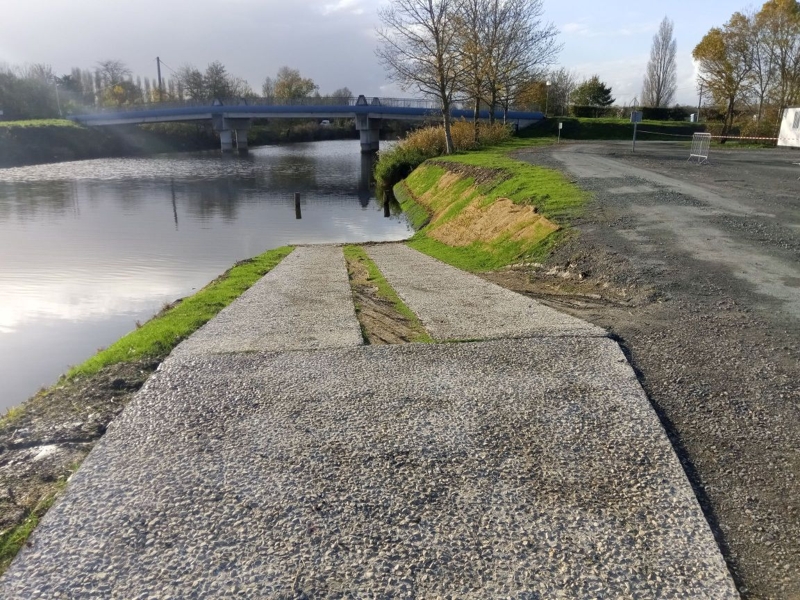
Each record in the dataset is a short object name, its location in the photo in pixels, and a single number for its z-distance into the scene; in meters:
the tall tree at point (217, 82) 102.03
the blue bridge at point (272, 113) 72.69
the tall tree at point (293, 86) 108.00
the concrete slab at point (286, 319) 8.05
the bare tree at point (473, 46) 37.23
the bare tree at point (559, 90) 75.56
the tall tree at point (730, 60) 44.28
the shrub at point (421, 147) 39.45
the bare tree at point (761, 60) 42.78
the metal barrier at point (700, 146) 26.96
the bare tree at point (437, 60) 34.25
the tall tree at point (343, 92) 120.81
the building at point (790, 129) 30.22
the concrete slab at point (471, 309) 8.14
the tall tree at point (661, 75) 80.25
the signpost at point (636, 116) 29.44
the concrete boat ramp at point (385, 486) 3.84
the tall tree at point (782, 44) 41.44
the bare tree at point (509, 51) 41.97
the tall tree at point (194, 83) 103.00
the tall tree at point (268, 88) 128.12
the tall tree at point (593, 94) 78.94
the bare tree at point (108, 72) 123.75
